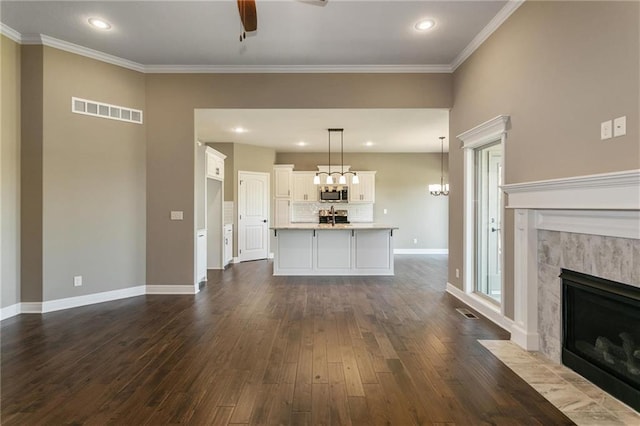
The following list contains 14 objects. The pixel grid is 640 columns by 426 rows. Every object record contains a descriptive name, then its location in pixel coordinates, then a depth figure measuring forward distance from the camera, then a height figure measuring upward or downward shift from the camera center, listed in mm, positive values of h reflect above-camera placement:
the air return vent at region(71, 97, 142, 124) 4348 +1440
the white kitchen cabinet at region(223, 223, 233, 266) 7459 -705
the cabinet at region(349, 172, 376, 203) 9281 +660
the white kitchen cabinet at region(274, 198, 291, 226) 9031 +91
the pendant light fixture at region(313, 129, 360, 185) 6684 +1618
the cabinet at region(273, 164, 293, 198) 8992 +932
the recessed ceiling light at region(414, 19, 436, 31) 3705 +2172
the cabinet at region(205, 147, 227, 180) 6505 +1052
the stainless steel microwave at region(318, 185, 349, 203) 9094 +536
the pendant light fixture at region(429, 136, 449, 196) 8241 +636
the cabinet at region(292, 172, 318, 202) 9188 +738
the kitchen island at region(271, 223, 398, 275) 6305 -748
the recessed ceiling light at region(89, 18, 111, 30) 3715 +2194
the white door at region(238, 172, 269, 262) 8094 -45
